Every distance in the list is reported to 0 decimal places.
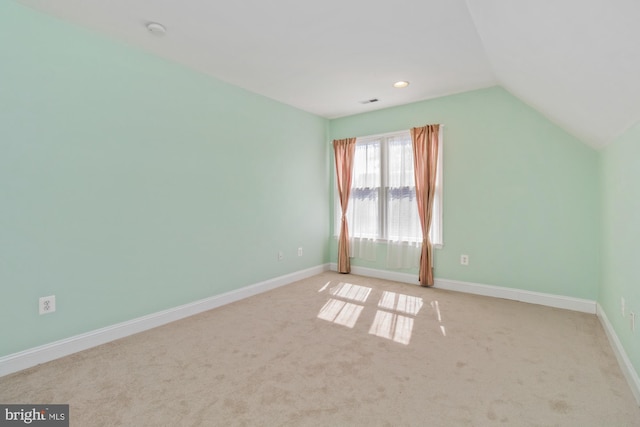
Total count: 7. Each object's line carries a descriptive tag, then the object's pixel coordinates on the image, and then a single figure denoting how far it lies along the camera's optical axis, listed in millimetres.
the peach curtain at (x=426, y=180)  3986
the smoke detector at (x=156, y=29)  2357
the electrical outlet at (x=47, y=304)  2211
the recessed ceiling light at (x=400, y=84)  3483
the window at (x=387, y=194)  4227
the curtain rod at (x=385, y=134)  4256
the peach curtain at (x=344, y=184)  4777
